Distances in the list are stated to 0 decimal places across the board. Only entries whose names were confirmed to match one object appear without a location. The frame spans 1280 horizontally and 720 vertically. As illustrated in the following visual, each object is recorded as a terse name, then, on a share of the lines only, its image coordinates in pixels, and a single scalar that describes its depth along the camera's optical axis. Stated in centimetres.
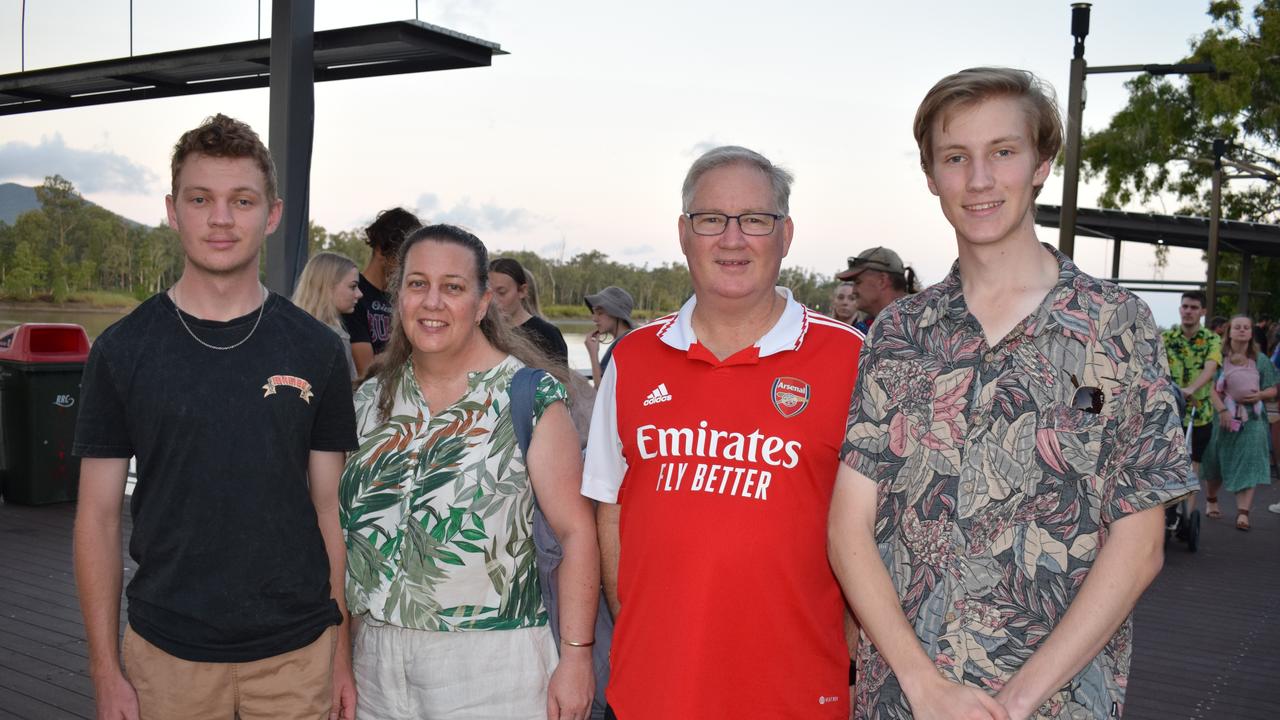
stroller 866
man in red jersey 217
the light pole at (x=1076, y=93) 981
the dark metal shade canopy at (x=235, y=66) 665
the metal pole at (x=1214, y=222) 1862
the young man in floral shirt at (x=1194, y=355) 916
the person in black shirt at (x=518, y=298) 617
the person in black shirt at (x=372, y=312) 509
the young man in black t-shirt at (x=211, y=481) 226
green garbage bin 889
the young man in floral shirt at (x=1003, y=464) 180
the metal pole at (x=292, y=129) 673
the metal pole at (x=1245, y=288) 2352
